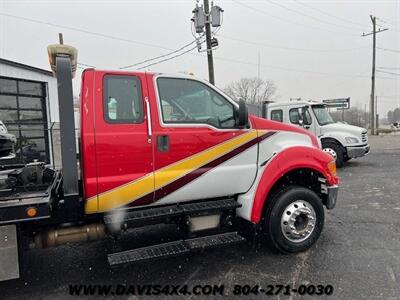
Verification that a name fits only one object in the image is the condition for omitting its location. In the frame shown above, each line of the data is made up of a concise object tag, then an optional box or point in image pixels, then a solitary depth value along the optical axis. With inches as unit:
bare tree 1658.8
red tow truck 129.6
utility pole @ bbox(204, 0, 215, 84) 588.7
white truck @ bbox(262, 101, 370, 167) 442.3
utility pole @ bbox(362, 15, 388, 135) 1144.2
